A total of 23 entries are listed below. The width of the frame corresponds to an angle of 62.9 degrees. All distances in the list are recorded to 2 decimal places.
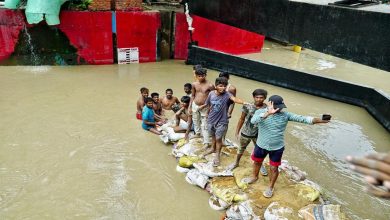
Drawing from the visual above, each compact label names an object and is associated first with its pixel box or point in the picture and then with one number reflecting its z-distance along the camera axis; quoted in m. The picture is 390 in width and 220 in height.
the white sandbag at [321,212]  4.11
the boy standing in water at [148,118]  6.69
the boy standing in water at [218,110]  4.92
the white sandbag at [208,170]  5.21
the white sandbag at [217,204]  4.67
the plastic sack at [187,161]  5.58
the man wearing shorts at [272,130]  4.02
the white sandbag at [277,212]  4.17
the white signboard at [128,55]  11.44
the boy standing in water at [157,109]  7.17
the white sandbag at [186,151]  5.87
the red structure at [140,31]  11.09
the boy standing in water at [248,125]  4.38
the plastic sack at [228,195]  4.64
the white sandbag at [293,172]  5.18
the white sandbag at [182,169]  5.55
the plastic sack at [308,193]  4.59
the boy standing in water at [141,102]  6.98
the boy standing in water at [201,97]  5.46
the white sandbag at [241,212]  4.33
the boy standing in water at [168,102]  7.54
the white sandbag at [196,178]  5.15
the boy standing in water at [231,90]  5.64
